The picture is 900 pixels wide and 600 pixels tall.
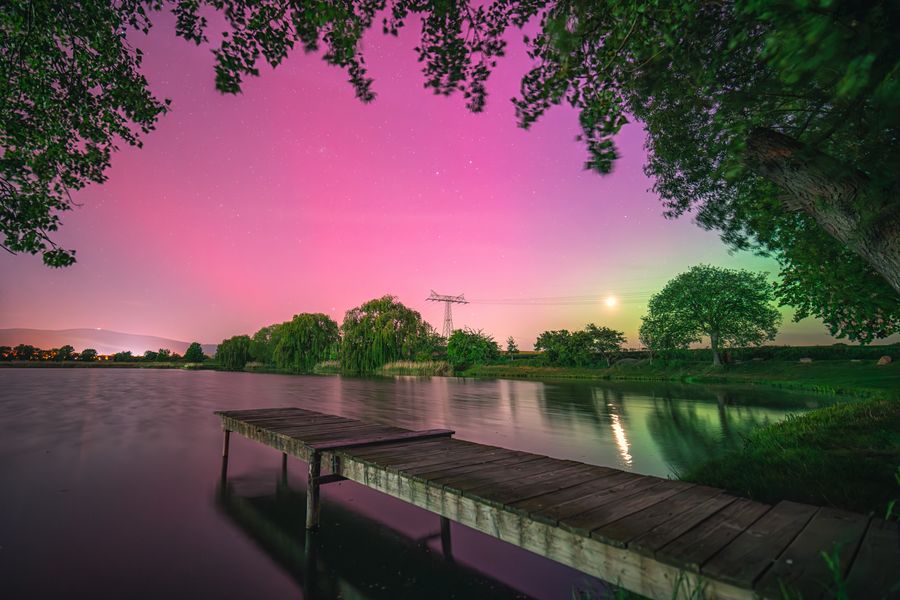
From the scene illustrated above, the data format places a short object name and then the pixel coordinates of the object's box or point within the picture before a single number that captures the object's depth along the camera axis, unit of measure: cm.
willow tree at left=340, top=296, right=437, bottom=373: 5088
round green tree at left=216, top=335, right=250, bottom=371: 7781
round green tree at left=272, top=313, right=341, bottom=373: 5866
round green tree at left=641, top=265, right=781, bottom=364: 3719
